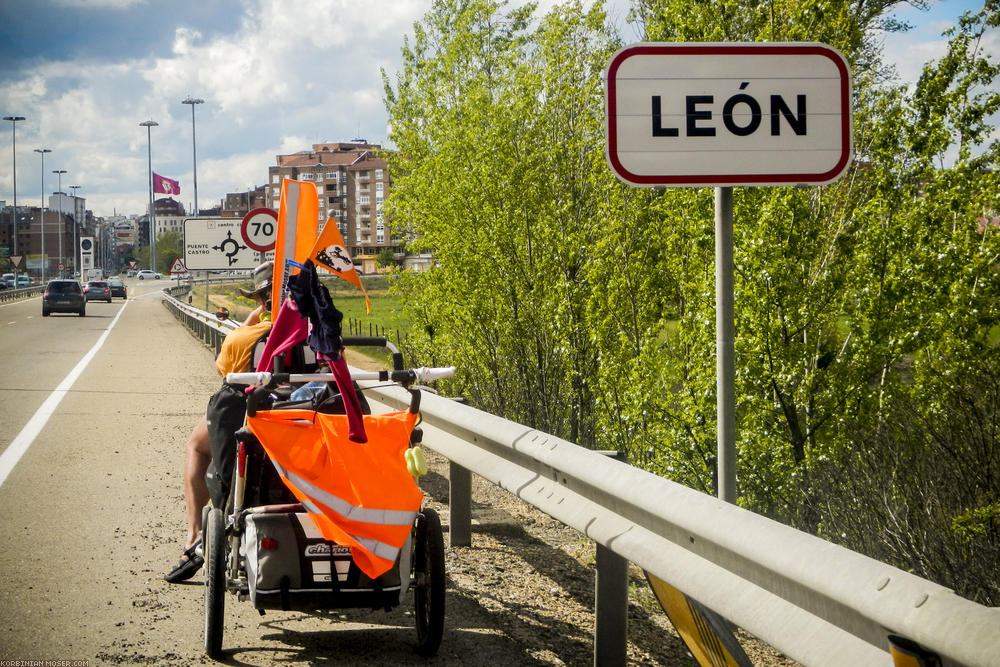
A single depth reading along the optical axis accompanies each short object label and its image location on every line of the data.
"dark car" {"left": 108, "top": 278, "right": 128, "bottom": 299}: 86.00
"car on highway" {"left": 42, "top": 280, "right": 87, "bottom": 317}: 48.53
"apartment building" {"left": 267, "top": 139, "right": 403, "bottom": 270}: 186.12
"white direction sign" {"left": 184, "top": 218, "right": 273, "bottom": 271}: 21.42
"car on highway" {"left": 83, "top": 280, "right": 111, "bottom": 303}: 73.25
